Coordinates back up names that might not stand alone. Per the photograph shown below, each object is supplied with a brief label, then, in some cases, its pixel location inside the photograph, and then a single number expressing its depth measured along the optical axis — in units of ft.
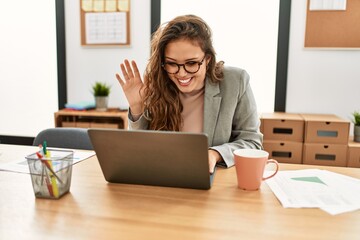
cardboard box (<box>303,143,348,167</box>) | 9.57
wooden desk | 2.50
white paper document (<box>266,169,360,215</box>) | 3.01
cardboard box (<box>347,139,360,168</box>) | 9.47
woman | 4.87
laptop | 3.11
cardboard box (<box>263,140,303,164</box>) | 9.91
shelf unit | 10.96
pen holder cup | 3.15
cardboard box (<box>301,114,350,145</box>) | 9.57
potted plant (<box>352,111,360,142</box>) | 9.92
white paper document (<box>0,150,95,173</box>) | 4.12
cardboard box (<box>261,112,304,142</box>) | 9.92
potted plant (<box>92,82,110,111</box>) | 11.37
